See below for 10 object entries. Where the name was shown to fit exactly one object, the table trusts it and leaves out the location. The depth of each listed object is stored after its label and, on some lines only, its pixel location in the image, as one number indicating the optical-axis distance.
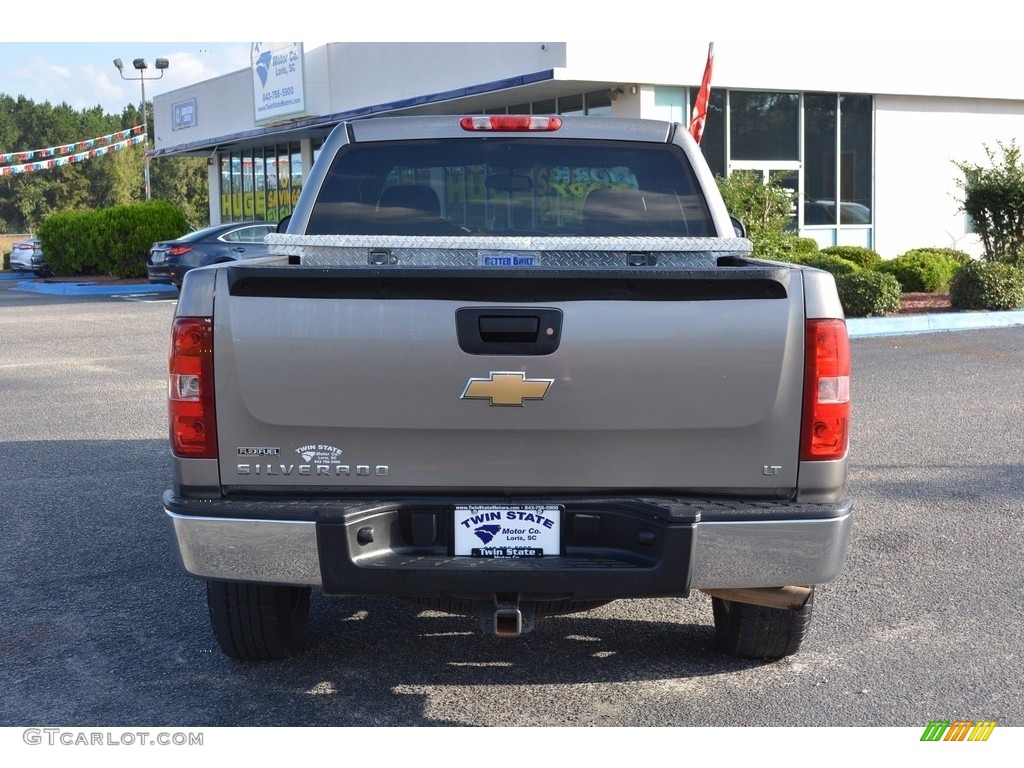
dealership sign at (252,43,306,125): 30.53
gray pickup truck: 3.59
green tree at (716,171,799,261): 19.08
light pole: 48.91
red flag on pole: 18.05
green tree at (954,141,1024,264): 19.03
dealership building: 22.19
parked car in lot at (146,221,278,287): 22.53
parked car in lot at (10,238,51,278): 32.97
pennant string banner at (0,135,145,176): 45.86
